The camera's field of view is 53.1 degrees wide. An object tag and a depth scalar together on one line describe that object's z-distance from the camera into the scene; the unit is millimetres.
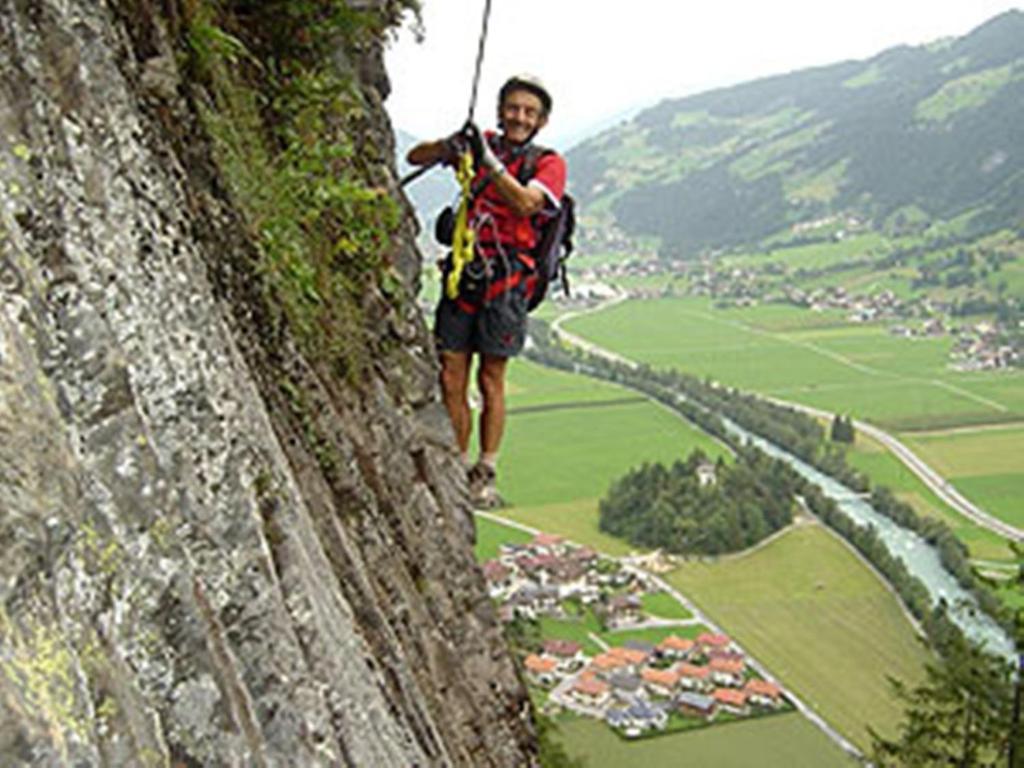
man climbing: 6914
